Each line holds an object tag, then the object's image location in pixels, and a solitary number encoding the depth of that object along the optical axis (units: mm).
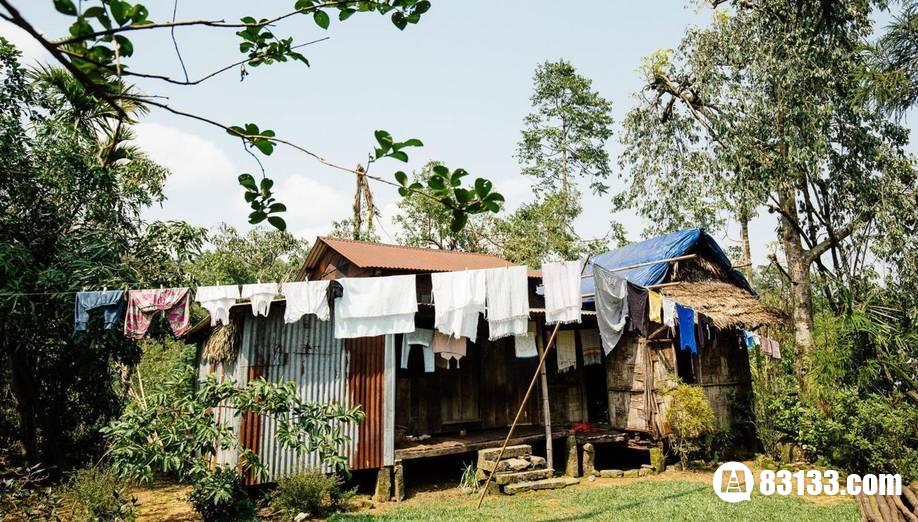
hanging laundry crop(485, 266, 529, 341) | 8656
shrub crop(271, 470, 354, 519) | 8117
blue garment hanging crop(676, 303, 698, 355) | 9640
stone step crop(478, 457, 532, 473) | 9625
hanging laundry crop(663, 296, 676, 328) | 9102
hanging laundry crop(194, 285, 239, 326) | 8328
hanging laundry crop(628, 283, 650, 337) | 8680
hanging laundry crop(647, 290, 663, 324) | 8945
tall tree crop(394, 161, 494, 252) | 22797
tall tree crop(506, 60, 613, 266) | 24484
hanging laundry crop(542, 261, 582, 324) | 8555
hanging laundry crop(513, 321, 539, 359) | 10148
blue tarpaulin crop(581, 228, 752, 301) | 12290
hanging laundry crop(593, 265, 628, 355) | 8758
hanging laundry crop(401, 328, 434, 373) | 9852
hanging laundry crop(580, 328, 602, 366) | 12031
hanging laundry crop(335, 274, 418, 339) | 8648
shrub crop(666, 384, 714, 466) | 10438
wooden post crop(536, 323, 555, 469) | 10273
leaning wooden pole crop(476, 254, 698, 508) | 8172
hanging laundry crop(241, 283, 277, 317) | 8438
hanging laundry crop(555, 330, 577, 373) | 11633
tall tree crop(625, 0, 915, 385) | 12008
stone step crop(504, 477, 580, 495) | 9273
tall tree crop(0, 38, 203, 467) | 8672
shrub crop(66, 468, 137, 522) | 7035
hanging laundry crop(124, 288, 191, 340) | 8328
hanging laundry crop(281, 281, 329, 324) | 8445
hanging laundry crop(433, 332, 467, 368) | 10078
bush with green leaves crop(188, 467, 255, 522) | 7363
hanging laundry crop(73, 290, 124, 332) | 8203
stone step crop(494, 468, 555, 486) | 9413
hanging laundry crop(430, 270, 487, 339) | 8711
